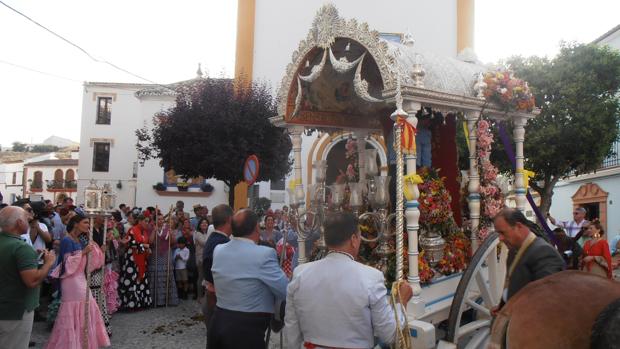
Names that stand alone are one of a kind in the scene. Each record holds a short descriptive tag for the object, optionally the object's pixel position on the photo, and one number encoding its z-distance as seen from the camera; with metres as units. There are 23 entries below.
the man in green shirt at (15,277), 3.91
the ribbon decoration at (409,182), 4.36
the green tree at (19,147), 68.78
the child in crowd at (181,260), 9.21
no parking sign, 7.34
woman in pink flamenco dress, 5.16
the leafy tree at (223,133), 13.30
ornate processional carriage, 4.43
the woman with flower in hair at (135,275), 8.19
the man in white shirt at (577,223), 9.79
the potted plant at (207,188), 22.41
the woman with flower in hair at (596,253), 7.64
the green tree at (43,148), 64.12
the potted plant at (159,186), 22.45
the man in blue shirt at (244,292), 3.46
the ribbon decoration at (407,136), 4.38
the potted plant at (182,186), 22.36
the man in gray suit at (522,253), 3.32
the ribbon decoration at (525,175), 5.80
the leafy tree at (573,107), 13.13
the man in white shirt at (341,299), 2.67
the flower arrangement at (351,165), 6.88
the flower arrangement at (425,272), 4.76
